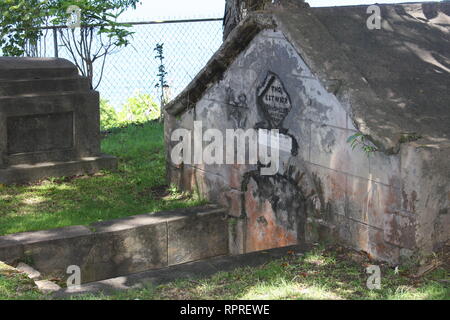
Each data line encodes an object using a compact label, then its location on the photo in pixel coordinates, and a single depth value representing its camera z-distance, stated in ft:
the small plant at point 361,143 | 20.75
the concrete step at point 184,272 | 18.61
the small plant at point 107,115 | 48.97
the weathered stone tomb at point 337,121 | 20.20
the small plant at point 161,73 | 44.16
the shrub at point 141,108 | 49.39
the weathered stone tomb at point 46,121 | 31.04
